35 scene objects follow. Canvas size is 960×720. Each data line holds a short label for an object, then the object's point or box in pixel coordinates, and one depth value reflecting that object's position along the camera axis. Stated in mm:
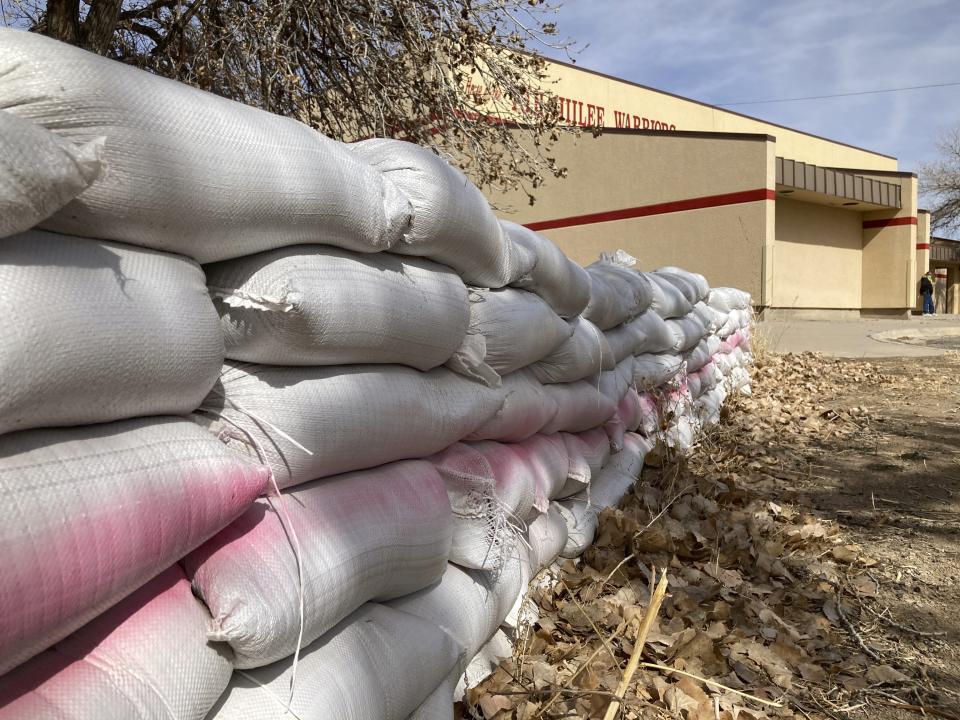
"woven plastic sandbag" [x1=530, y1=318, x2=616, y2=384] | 2408
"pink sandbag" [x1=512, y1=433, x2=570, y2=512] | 2094
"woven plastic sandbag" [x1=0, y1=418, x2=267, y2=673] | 754
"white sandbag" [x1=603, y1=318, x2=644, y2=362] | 3238
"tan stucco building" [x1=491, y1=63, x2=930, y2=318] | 14070
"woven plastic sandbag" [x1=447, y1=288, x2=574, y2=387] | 1813
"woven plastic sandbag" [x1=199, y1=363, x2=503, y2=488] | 1176
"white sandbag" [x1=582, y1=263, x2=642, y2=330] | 2973
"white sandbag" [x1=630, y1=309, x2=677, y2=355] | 3625
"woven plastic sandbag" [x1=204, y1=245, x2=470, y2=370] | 1193
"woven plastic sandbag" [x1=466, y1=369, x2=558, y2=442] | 1940
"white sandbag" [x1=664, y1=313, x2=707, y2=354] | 4297
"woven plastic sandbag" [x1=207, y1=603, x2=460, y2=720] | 1036
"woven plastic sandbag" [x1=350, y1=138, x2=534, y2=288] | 1548
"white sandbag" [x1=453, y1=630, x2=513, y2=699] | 1632
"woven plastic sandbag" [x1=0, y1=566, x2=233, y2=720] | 803
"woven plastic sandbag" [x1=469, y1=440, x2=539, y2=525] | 1847
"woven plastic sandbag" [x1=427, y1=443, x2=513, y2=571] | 1674
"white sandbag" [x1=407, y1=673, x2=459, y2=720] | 1354
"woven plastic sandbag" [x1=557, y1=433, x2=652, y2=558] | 2371
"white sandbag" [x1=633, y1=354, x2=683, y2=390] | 3554
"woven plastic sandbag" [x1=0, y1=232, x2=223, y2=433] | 795
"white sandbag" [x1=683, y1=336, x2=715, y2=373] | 4688
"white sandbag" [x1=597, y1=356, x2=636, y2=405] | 2919
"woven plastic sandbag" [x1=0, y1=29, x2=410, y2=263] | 889
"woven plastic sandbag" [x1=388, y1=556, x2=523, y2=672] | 1507
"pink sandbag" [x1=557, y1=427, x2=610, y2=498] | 2395
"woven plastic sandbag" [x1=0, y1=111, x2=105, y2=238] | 756
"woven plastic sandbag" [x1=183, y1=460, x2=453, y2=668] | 1003
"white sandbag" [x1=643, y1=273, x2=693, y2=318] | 4121
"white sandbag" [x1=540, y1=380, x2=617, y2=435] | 2391
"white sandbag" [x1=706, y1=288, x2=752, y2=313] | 6227
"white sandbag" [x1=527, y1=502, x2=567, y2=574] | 2053
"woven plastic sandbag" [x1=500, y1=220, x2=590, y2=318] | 2234
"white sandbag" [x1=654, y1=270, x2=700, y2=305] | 4804
